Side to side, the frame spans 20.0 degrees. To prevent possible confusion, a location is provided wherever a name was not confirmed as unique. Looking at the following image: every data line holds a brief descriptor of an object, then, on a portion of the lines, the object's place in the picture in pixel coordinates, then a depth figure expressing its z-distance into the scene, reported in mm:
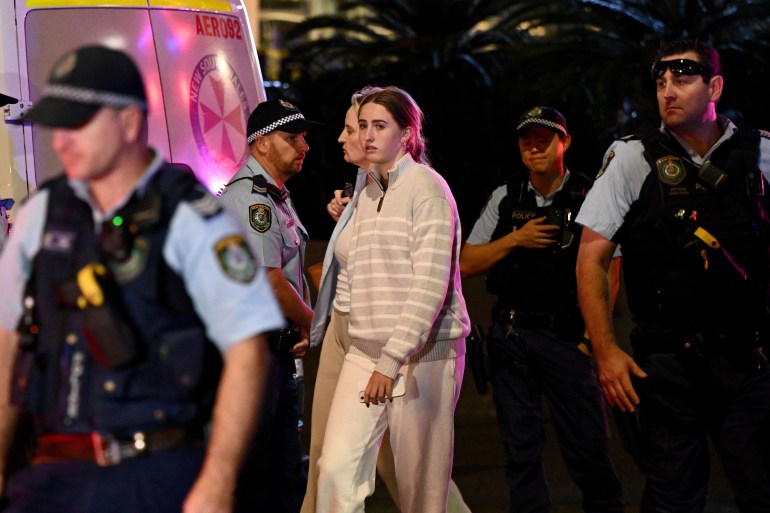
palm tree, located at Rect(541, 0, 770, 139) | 39732
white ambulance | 10261
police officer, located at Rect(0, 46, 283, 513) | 4918
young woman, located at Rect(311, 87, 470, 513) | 8389
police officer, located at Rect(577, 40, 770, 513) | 8093
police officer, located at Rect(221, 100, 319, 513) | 9888
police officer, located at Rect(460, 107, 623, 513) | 10306
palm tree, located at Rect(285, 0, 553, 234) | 42769
